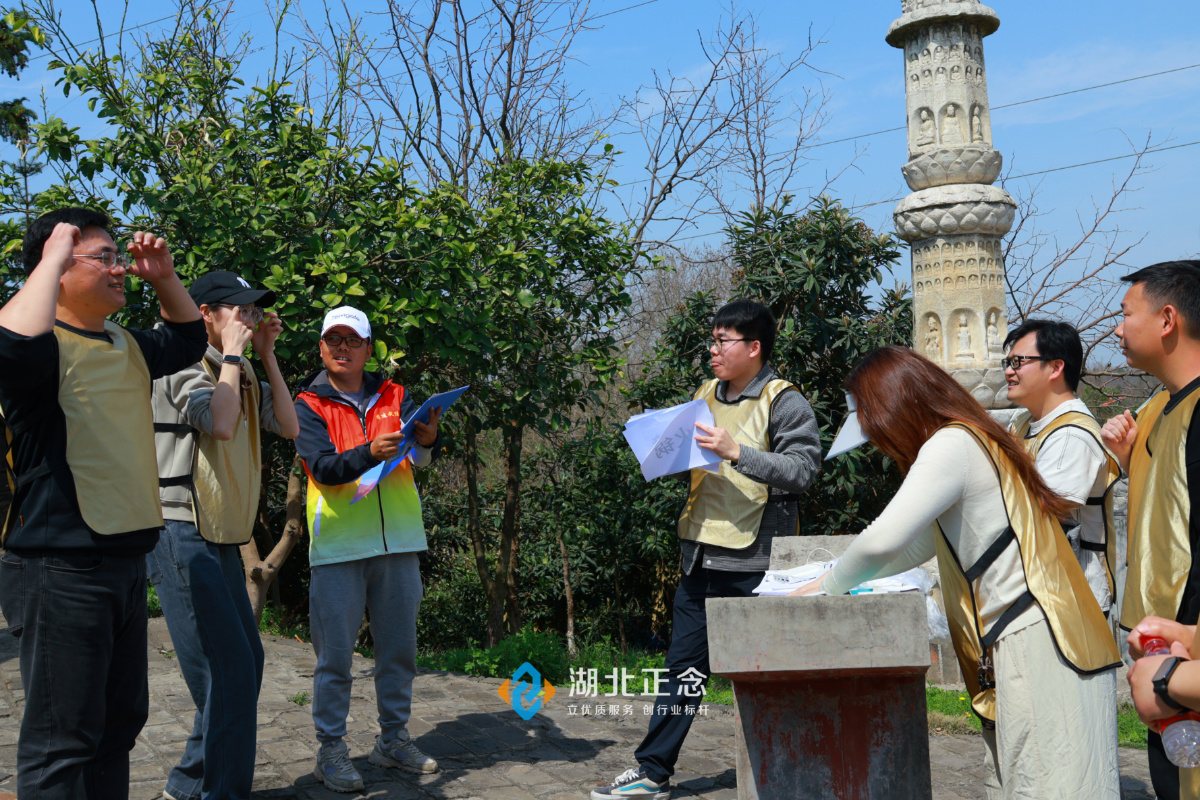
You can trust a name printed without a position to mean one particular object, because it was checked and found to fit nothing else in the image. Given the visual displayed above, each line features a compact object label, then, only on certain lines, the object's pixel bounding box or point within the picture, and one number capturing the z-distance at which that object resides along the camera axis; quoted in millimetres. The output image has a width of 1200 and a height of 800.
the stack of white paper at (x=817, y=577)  2959
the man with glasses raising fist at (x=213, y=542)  3361
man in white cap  3977
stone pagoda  6191
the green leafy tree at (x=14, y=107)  11485
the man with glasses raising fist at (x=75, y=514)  2654
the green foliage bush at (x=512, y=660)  6289
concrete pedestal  3033
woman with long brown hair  2469
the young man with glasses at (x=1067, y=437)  3367
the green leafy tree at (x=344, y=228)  5168
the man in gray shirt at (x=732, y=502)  3910
